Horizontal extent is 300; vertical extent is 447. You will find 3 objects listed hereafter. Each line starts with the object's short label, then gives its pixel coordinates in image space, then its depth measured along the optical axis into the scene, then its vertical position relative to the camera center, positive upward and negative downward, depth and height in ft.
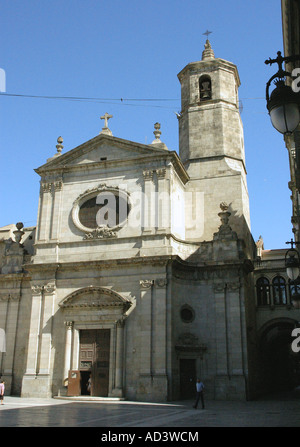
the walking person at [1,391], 67.76 -4.03
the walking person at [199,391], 63.97 -3.51
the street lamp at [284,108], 19.51 +10.53
